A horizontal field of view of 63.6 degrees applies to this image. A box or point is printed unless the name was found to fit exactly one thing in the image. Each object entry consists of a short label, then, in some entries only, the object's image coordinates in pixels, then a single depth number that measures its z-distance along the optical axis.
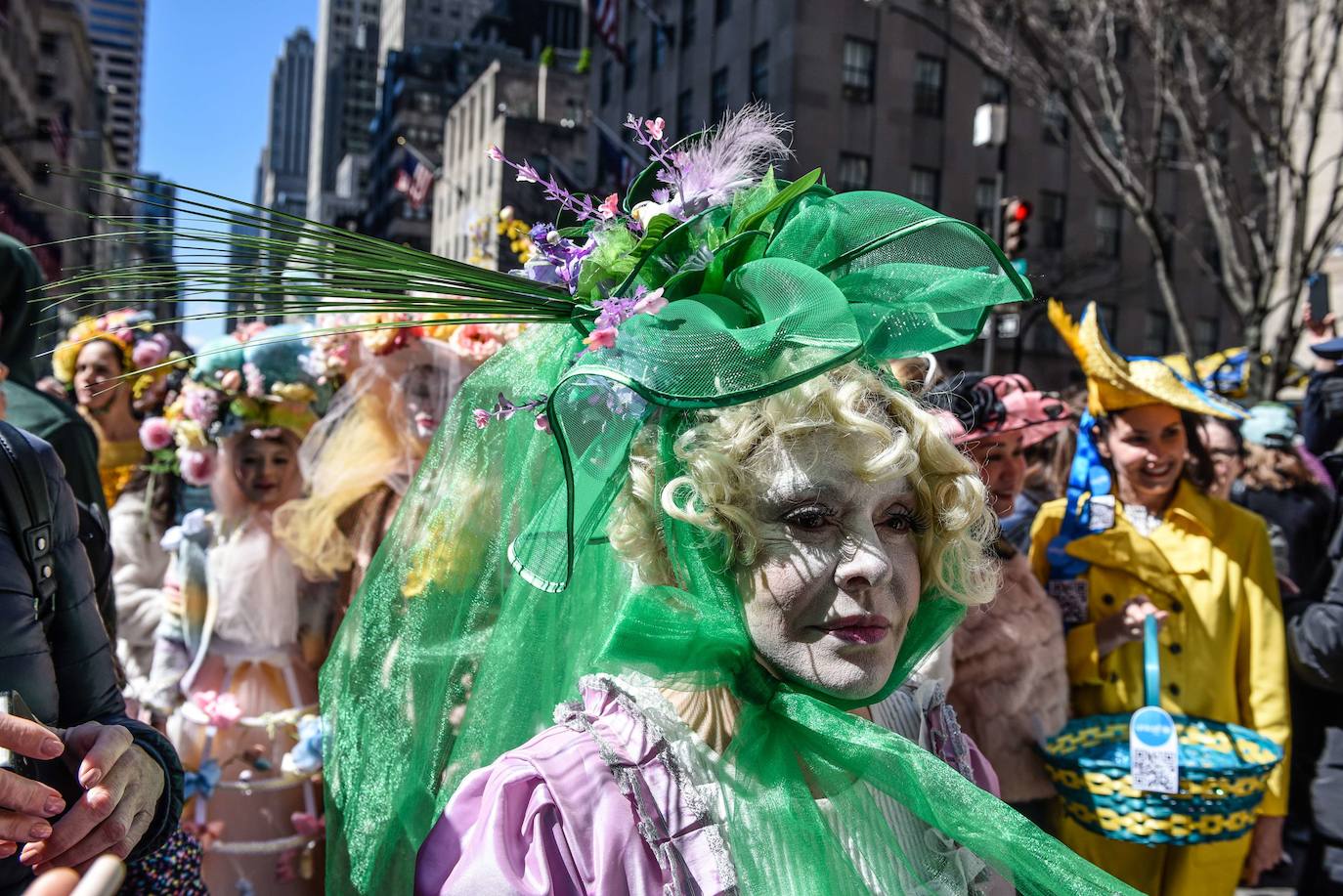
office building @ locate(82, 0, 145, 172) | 149.00
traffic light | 11.12
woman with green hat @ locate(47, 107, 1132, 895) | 1.45
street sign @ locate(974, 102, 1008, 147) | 11.47
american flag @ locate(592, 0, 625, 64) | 26.95
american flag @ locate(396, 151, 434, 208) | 26.73
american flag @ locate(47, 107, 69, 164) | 24.93
